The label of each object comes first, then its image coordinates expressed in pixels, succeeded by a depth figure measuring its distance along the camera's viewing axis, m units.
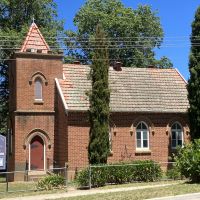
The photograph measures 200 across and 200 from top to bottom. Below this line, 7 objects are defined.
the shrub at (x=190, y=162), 21.00
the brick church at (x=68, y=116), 31.47
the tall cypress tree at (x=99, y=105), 25.22
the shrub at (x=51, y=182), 22.72
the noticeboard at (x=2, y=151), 19.43
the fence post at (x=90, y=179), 22.28
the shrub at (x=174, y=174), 24.21
